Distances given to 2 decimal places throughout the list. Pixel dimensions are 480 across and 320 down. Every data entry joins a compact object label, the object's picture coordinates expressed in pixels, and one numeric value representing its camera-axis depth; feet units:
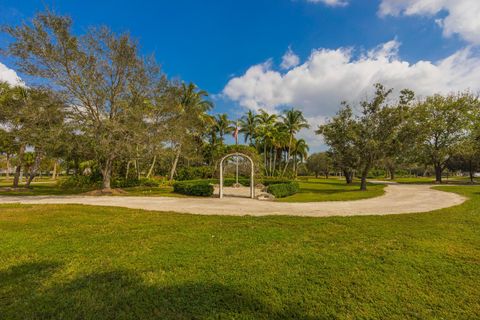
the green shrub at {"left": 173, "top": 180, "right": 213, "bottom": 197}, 55.01
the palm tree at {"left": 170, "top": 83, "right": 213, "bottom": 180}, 87.56
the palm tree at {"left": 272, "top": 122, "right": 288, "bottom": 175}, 130.00
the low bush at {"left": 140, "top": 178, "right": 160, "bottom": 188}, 82.87
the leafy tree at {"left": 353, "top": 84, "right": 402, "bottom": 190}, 63.46
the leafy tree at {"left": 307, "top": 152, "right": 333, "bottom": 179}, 221.66
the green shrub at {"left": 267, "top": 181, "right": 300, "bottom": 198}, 53.01
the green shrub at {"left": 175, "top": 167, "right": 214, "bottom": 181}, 108.78
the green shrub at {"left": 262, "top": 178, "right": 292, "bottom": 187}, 77.20
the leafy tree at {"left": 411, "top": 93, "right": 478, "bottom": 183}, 102.92
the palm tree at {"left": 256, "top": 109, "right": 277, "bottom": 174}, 128.26
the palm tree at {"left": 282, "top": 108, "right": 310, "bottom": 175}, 130.00
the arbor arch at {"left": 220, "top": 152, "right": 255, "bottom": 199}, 50.45
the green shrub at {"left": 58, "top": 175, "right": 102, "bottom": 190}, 79.44
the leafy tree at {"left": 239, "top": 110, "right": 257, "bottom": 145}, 131.34
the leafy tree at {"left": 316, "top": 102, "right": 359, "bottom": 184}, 66.18
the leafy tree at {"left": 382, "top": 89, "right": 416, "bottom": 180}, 63.16
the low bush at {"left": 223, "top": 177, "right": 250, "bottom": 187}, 89.50
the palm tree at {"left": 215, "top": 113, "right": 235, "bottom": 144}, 130.82
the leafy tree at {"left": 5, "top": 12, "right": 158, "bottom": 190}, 49.32
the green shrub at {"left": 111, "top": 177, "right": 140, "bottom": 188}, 76.89
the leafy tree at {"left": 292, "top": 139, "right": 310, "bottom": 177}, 153.25
